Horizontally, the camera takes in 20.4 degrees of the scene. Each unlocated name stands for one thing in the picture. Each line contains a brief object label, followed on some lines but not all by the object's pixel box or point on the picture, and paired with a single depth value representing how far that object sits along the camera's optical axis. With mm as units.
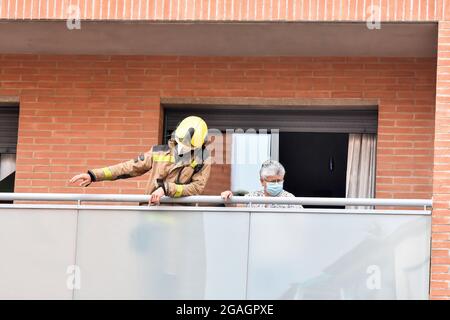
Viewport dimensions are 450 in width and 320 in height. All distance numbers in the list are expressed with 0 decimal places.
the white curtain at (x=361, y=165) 12875
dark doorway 13141
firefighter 10492
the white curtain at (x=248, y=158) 12984
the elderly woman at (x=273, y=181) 10719
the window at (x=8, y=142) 13344
